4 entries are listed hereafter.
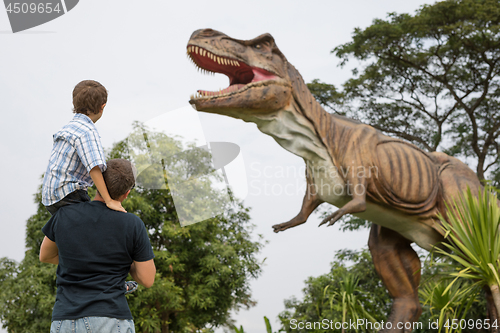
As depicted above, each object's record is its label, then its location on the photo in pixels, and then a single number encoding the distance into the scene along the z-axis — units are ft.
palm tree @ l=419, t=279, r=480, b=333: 13.76
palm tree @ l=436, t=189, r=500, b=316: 12.61
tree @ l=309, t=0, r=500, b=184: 31.50
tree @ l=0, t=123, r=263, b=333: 25.35
